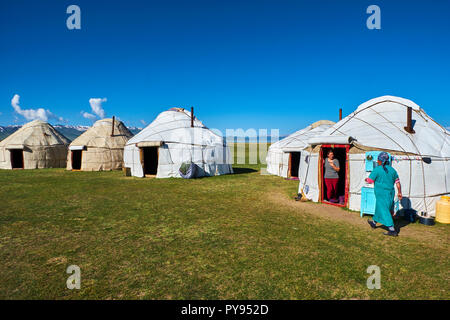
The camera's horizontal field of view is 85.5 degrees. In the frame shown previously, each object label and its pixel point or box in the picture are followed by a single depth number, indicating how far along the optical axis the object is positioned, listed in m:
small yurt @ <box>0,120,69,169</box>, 21.64
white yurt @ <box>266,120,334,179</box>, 16.16
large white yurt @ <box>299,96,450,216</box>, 7.29
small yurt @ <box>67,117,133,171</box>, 20.00
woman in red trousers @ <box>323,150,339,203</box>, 8.60
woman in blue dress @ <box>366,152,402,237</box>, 5.72
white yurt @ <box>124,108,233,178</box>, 15.73
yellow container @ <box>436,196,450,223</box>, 6.65
